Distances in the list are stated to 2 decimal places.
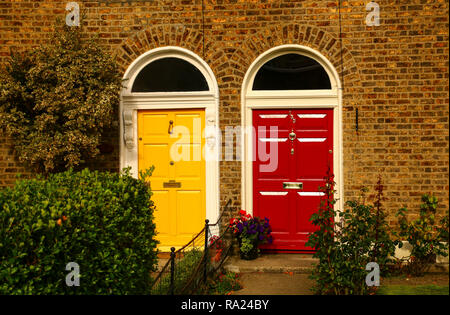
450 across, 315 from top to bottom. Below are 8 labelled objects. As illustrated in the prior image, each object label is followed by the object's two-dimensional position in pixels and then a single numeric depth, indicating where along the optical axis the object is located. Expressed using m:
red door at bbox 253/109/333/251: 7.25
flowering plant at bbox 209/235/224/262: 6.24
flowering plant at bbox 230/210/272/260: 6.79
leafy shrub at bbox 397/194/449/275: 6.42
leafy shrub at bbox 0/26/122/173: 6.38
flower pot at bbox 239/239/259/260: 6.87
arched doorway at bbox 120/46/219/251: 7.38
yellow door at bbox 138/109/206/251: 7.39
